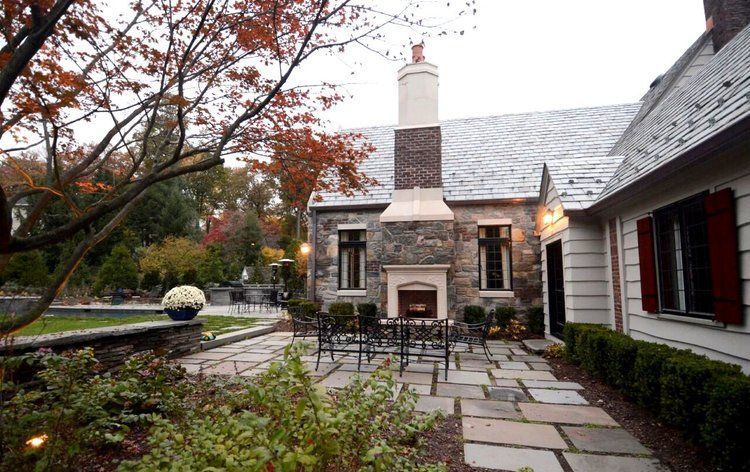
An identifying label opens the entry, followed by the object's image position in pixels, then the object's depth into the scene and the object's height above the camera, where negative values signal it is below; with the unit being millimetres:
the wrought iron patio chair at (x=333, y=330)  5574 -799
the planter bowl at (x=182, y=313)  6480 -650
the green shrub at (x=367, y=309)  9141 -776
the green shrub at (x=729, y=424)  2436 -960
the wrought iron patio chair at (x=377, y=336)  5465 -895
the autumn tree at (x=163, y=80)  3047 +2148
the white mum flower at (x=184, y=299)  6449 -401
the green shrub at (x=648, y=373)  3500 -913
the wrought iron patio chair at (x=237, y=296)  13052 -699
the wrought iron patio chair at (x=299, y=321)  5953 -877
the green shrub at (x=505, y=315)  8461 -834
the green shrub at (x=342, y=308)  9033 -751
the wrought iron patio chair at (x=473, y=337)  5863 -917
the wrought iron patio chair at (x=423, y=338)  5168 -875
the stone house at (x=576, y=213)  3543 +1097
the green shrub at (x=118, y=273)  16406 +93
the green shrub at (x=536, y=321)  8227 -928
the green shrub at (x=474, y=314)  8586 -828
